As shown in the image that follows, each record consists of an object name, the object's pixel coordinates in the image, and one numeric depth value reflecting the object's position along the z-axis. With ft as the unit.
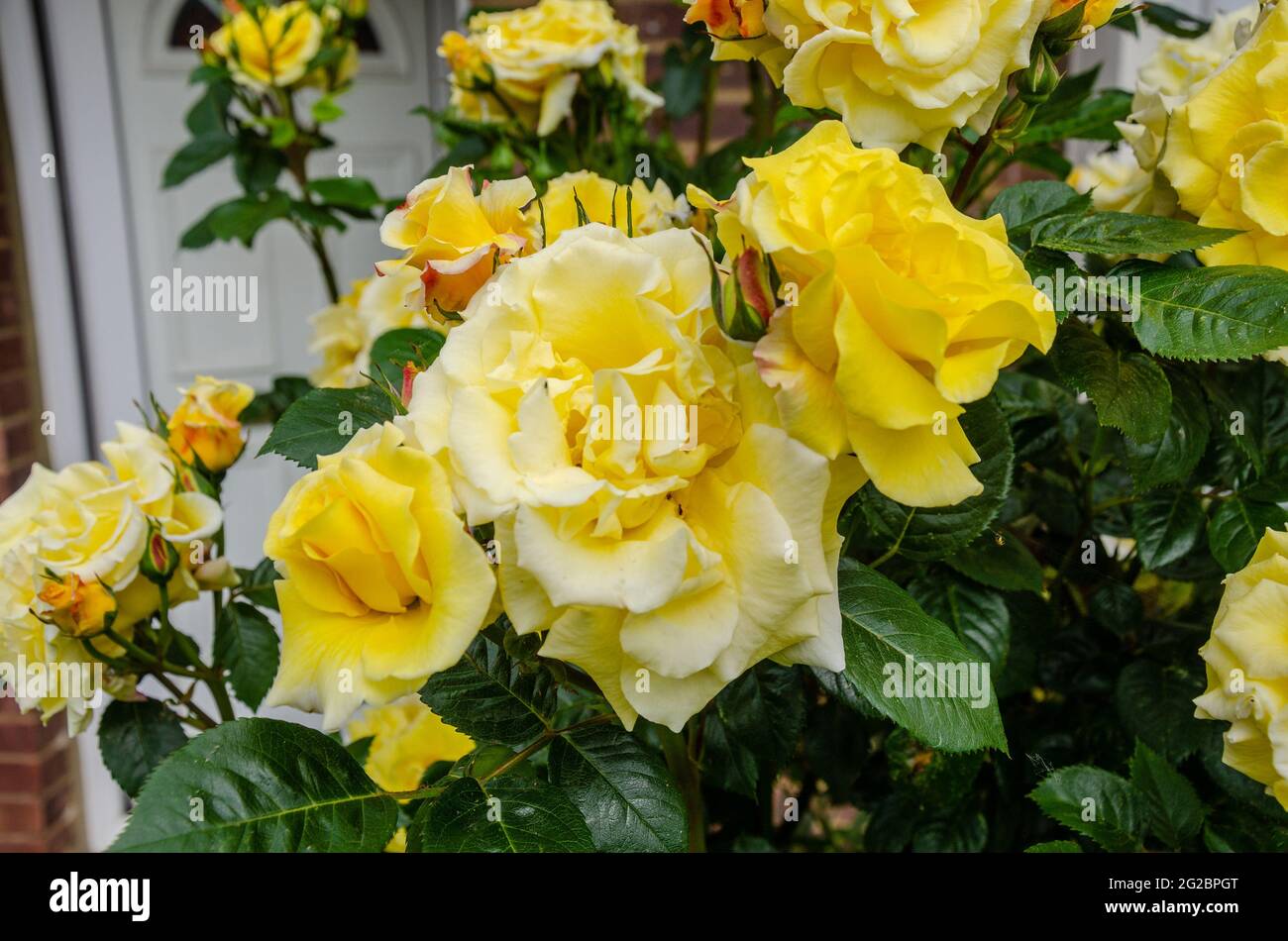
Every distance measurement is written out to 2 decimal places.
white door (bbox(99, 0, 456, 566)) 6.97
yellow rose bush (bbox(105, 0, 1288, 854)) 1.30
